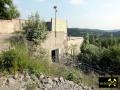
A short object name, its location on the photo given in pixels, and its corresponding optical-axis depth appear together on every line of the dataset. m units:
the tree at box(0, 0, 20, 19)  10.78
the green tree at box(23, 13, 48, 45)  7.39
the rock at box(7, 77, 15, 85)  4.25
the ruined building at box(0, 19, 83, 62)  7.87
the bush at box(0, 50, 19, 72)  4.48
